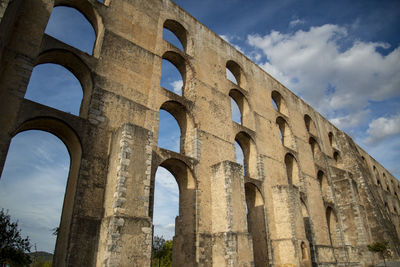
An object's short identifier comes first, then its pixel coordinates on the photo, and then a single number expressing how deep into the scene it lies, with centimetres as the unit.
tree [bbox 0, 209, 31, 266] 1117
